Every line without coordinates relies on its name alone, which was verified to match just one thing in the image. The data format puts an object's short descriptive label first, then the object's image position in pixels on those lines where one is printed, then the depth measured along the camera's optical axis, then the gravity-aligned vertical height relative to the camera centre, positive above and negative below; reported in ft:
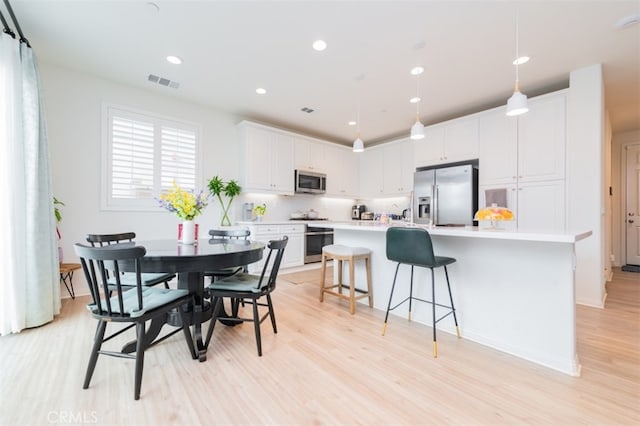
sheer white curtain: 7.45 +0.30
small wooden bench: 10.06 -2.61
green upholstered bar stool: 6.88 -0.95
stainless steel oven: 16.72 -1.77
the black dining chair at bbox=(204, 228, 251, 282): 8.82 -0.91
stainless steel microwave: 17.44 +2.16
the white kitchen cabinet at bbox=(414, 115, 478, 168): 14.02 +4.07
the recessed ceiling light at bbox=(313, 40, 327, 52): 8.95 +5.77
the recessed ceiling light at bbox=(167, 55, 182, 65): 9.97 +5.82
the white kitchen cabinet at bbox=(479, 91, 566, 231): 11.27 +2.61
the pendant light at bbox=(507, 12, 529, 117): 6.67 +2.80
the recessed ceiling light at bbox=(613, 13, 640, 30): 7.76 +5.82
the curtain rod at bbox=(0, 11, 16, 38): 7.63 +5.28
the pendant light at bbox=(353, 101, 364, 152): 11.25 +2.90
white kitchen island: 6.04 -2.01
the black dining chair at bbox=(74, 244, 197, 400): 5.02 -1.92
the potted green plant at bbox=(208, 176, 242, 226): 14.16 +1.23
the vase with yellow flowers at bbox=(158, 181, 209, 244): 7.74 +0.20
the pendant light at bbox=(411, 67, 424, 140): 9.09 +5.69
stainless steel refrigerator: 13.62 +1.14
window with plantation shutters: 11.93 +2.67
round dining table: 5.80 -1.11
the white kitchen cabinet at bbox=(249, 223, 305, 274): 14.69 -1.35
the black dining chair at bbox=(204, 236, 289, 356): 6.70 -1.94
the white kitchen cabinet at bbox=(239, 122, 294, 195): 15.29 +3.29
